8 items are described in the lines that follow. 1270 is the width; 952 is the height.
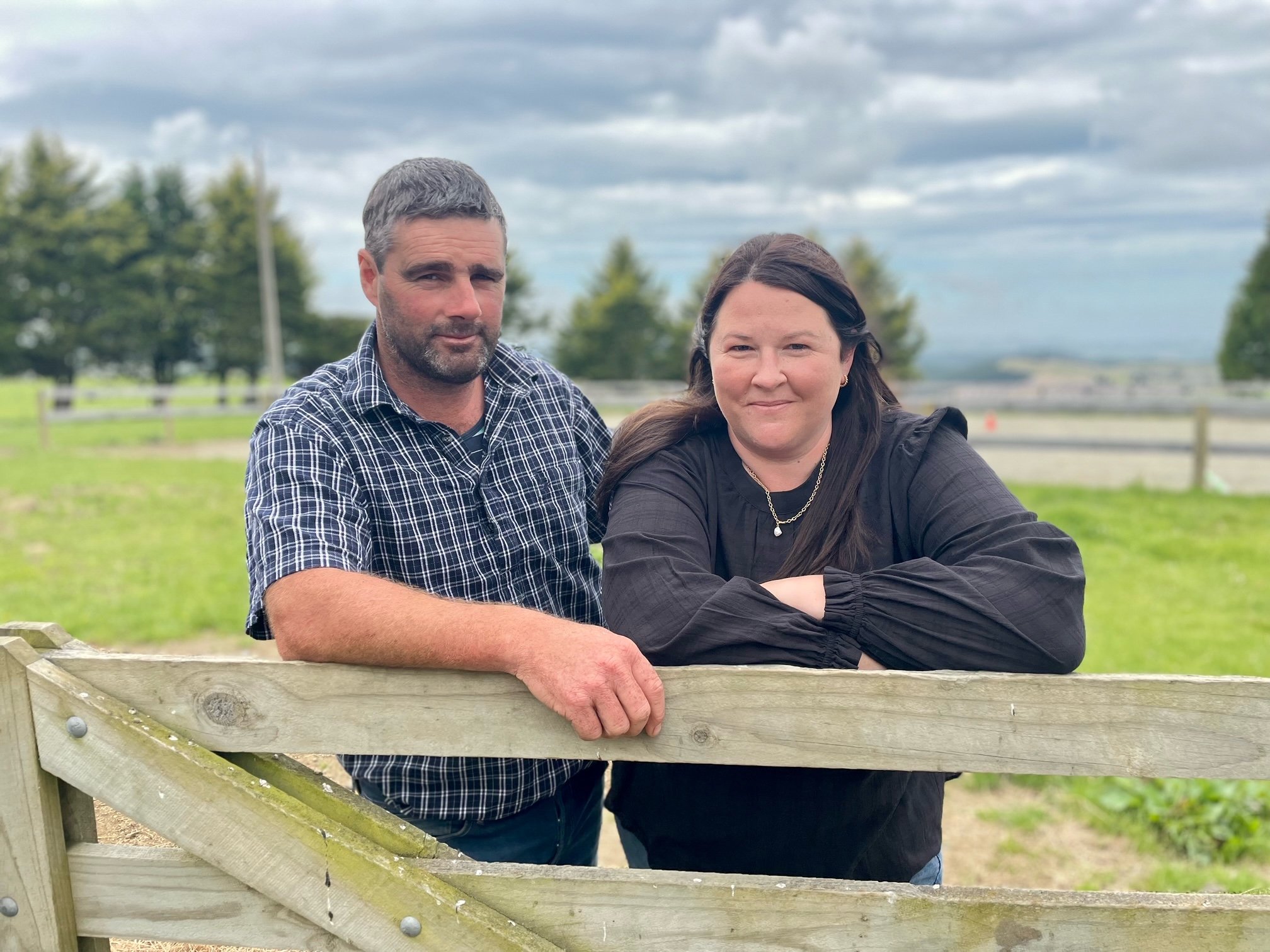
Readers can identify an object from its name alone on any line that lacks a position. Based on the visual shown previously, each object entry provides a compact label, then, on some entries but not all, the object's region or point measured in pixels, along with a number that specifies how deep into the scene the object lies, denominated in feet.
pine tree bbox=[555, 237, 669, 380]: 143.23
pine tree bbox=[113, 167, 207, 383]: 129.49
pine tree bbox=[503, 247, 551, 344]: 141.38
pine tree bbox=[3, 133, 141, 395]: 123.54
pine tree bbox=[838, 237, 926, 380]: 146.72
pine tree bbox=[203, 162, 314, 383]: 129.49
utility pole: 89.30
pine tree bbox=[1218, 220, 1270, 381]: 118.83
